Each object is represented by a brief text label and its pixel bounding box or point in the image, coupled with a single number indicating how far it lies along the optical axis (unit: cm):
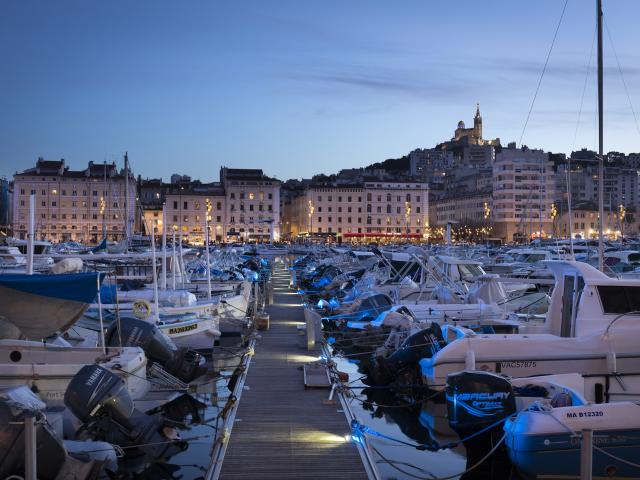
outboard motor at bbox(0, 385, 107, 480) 869
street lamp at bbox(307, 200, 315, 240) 12119
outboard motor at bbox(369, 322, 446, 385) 1555
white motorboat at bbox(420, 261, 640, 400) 1312
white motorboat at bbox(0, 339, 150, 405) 1207
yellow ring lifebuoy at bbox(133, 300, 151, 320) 1834
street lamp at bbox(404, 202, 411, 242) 12361
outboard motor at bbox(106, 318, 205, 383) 1488
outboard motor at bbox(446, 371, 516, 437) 1098
